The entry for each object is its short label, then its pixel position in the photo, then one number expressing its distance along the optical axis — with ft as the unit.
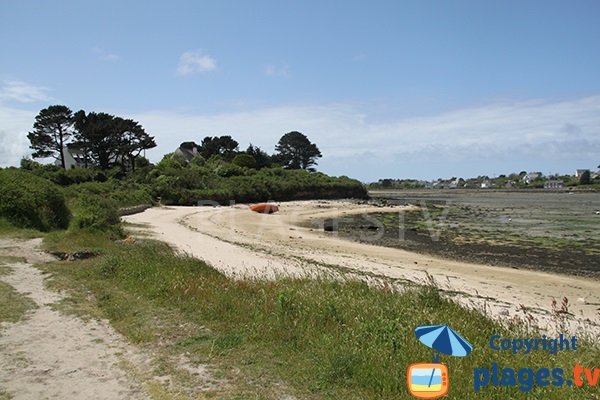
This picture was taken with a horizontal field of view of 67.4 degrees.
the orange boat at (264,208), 148.55
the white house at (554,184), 448.65
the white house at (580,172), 491.96
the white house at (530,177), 532.03
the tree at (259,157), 265.01
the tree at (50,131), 189.98
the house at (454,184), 598.34
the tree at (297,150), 355.46
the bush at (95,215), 58.98
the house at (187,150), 264.35
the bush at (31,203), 59.55
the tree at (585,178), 446.19
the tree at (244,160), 242.58
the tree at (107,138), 191.42
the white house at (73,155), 209.66
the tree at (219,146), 289.12
